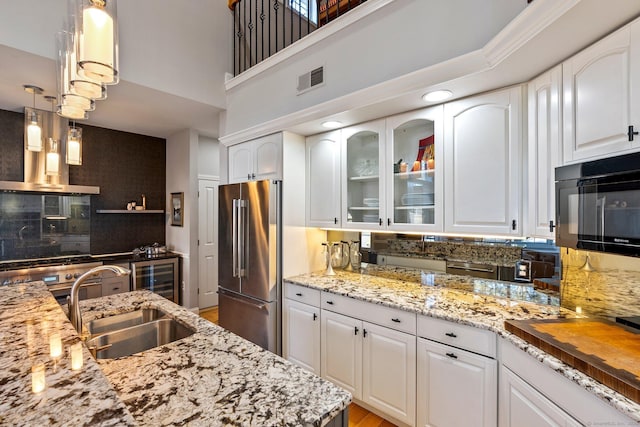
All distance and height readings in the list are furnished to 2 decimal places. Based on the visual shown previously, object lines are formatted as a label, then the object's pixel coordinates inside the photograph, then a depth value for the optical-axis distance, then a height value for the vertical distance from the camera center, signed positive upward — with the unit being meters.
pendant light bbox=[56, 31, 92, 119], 1.53 +0.67
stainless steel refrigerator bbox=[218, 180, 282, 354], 2.79 -0.43
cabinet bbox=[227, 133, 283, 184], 2.90 +0.56
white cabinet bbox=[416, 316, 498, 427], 1.64 -0.93
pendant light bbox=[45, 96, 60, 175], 2.87 +0.52
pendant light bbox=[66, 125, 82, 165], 2.55 +0.56
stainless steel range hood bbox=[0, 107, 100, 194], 3.57 +0.53
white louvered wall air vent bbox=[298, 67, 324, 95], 2.50 +1.13
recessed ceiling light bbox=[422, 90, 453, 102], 1.93 +0.77
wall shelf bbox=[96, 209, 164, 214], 4.22 +0.05
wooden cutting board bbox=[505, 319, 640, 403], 1.05 -0.55
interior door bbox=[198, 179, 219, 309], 4.64 -0.45
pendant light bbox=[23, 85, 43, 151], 2.33 +0.60
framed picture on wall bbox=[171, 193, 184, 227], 4.56 +0.08
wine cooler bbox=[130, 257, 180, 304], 4.15 -0.88
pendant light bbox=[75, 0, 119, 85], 1.24 +0.74
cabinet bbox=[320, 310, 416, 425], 1.97 -1.06
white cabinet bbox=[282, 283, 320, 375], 2.54 -0.99
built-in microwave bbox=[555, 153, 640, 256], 1.23 +0.04
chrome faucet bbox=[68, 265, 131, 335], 1.37 -0.39
